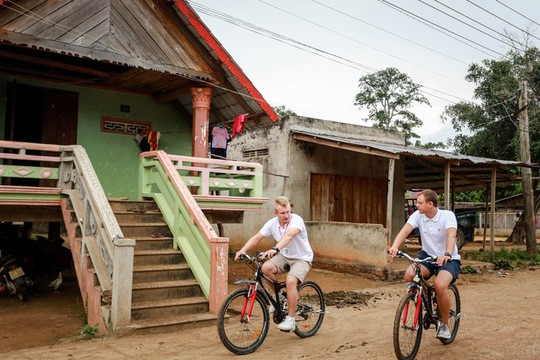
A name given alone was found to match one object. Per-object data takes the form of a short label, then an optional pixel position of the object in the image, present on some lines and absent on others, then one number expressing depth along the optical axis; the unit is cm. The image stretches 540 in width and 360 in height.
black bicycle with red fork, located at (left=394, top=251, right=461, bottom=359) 486
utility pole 1636
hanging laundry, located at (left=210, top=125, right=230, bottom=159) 1280
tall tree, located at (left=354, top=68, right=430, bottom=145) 4184
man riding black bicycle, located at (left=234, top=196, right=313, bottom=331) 559
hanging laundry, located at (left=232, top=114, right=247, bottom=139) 1152
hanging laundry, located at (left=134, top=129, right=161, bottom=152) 1184
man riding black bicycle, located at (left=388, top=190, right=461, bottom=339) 524
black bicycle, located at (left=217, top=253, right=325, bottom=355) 530
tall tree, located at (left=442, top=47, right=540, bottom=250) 2533
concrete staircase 668
